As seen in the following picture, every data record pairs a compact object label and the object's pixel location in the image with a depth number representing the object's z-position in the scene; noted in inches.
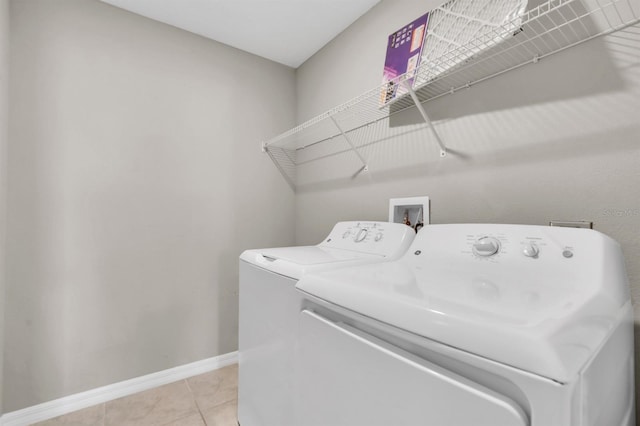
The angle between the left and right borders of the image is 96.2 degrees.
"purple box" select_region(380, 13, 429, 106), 55.3
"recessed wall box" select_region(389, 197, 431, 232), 57.4
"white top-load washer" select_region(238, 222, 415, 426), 43.2
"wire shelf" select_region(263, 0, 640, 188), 37.9
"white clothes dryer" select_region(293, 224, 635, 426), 17.3
